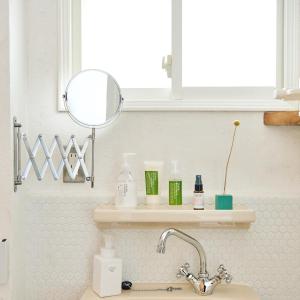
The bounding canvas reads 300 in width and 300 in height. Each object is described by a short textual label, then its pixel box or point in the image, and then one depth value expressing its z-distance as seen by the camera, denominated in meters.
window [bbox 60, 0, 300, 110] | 1.88
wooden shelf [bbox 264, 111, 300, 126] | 1.74
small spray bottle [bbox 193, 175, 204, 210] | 1.67
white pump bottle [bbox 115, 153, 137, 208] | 1.68
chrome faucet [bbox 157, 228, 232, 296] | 1.67
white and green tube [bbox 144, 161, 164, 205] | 1.72
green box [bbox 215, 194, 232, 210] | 1.67
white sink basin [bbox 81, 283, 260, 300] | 1.64
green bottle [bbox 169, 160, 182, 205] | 1.72
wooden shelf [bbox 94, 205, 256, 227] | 1.64
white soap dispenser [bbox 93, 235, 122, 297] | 1.64
